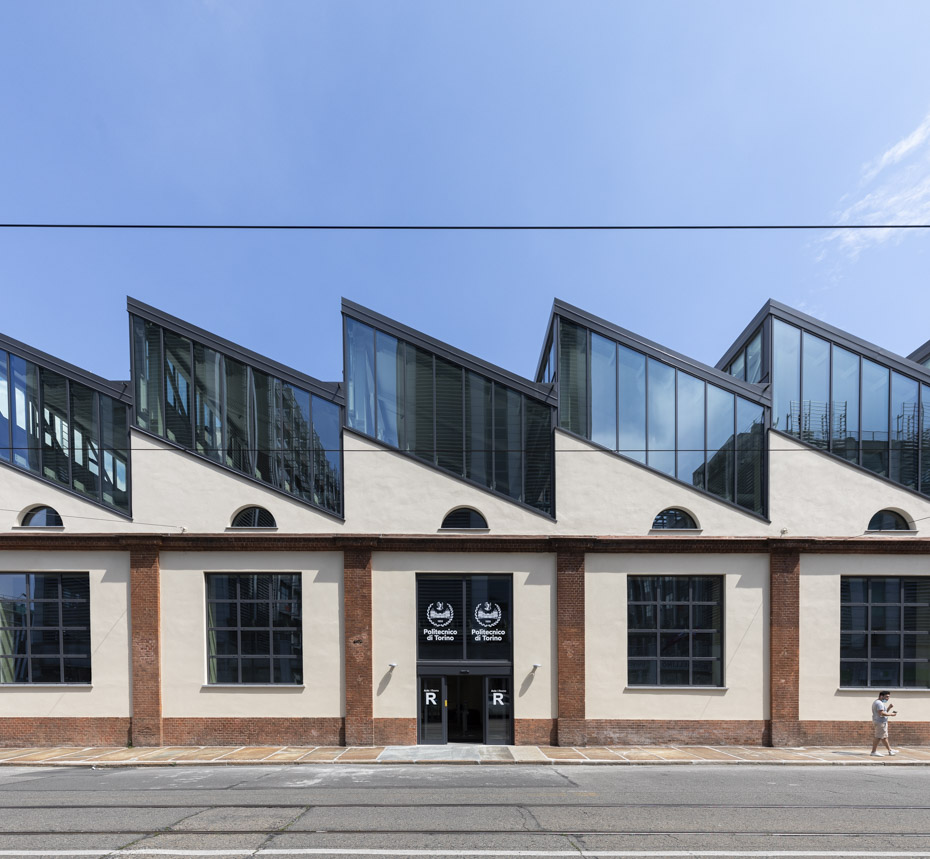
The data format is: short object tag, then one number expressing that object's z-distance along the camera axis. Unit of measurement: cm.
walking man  1647
